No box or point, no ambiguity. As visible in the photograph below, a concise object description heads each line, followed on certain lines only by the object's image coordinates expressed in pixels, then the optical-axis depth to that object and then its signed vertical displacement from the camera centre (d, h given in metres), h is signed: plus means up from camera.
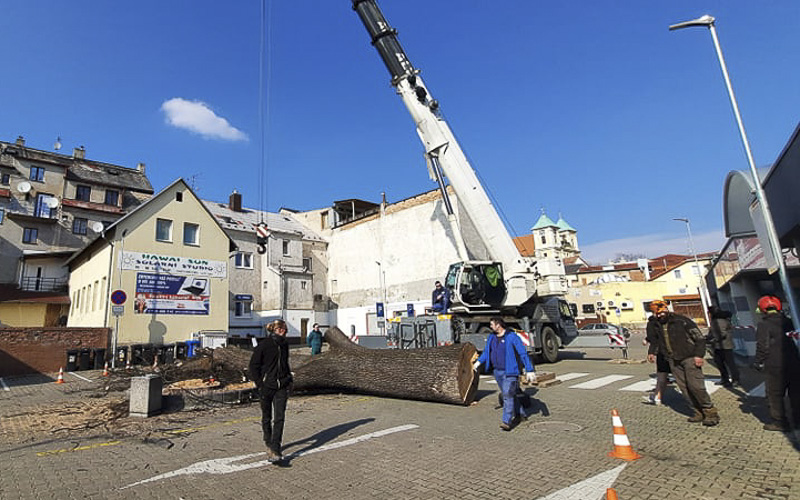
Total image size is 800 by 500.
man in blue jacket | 6.05 -0.61
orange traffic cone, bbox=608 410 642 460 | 4.51 -1.47
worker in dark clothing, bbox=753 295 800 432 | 5.29 -0.87
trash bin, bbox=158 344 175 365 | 17.08 -0.32
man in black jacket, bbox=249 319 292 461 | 4.79 -0.51
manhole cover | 5.85 -1.59
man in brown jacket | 5.83 -0.69
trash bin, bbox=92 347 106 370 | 16.09 -0.25
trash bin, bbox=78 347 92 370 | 15.76 -0.21
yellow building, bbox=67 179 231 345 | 19.53 +3.96
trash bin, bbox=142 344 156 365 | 16.91 -0.23
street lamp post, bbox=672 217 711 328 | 22.96 +0.85
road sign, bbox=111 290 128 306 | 13.97 +1.84
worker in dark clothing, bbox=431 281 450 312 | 15.16 +1.09
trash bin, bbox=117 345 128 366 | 16.58 -0.16
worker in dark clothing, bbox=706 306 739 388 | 8.32 -0.74
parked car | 16.06 -0.66
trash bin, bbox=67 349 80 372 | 15.54 -0.24
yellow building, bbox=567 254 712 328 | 50.12 +2.43
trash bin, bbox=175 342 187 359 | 17.70 -0.18
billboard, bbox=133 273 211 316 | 19.98 +2.69
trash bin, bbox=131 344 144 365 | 16.58 -0.21
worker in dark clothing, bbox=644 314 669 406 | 6.75 -1.12
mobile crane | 14.35 +1.81
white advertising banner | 19.92 +4.28
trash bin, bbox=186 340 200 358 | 18.23 -0.06
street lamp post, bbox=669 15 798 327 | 6.55 +1.78
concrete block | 7.37 -0.88
